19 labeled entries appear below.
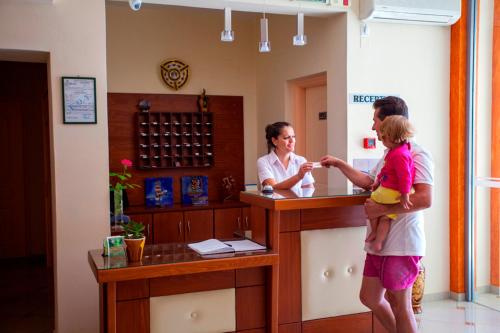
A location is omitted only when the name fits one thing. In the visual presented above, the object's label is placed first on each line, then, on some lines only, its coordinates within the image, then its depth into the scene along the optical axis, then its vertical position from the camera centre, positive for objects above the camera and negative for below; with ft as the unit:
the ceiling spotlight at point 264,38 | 13.19 +2.87
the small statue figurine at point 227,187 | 20.88 -1.54
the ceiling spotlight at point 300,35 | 13.71 +3.04
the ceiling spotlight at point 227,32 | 12.86 +2.92
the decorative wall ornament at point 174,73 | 19.97 +2.99
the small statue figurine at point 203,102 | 20.51 +1.89
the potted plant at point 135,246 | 8.98 -1.67
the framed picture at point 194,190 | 20.13 -1.60
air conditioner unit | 14.94 +4.03
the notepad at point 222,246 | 9.62 -1.88
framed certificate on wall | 12.86 +1.26
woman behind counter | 13.25 -0.28
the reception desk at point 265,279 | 9.02 -2.48
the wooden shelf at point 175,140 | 19.72 +0.38
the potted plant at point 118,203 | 14.26 -1.49
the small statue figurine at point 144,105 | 19.45 +1.70
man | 9.14 -1.93
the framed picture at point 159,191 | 19.63 -1.59
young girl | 8.86 -0.44
